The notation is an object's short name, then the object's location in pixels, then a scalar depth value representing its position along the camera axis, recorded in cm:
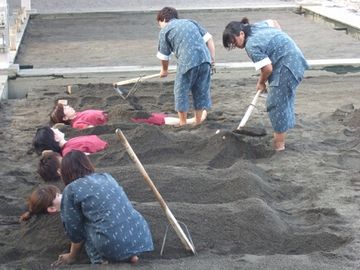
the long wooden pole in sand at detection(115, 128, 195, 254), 468
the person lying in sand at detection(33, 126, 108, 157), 672
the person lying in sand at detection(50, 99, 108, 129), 806
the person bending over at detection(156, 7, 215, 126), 775
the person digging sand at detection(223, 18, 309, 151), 680
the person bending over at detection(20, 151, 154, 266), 443
